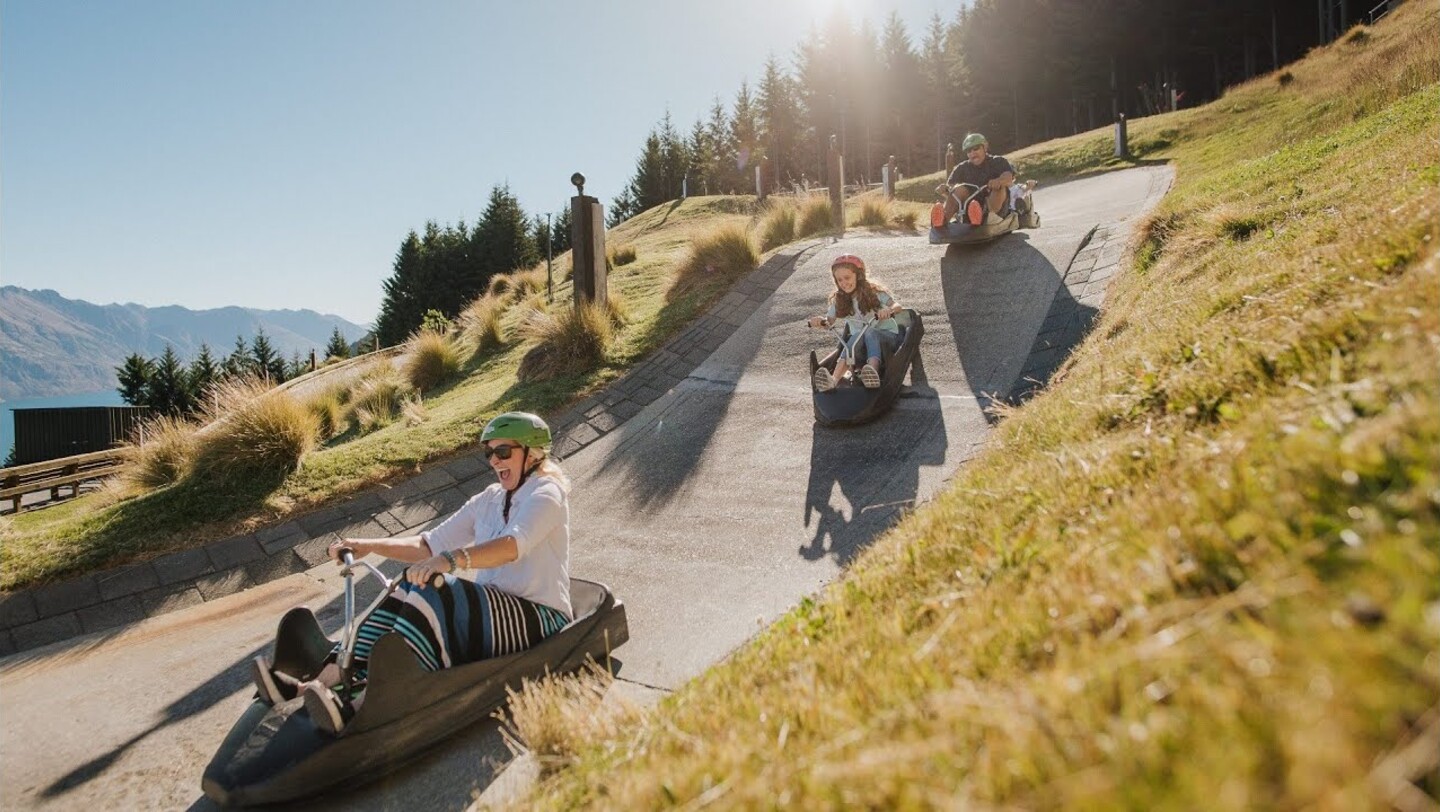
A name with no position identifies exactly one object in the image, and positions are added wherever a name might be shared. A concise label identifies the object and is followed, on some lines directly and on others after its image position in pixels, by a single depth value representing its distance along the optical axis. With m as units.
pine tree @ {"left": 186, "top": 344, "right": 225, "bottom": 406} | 40.11
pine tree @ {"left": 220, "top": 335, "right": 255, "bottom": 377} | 43.23
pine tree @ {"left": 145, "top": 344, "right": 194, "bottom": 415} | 38.31
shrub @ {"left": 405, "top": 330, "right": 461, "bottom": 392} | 12.93
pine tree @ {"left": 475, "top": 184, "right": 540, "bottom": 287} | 44.19
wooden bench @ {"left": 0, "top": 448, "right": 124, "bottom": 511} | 15.62
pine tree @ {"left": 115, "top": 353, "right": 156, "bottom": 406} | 38.88
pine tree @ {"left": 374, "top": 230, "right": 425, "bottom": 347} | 43.81
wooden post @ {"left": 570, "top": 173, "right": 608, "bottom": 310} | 11.37
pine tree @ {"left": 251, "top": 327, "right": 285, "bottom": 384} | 44.56
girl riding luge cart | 7.54
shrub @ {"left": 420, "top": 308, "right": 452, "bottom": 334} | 19.35
